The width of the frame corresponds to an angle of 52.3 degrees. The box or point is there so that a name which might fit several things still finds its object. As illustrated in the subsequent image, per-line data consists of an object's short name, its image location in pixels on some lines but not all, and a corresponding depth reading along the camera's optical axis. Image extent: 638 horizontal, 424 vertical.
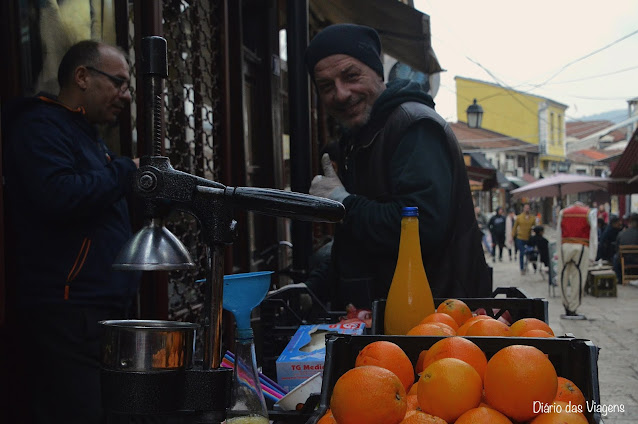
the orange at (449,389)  1.21
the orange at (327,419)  1.25
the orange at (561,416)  1.16
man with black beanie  2.45
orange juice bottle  1.97
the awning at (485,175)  27.05
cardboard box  1.83
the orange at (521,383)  1.20
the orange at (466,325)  1.69
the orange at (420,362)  1.48
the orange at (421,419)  1.17
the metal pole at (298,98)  3.38
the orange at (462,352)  1.34
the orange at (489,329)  1.59
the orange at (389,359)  1.36
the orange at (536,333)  1.56
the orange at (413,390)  1.40
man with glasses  2.49
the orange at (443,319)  1.73
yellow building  51.34
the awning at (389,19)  6.74
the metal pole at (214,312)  1.15
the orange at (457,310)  1.88
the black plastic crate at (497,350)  1.31
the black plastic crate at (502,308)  1.93
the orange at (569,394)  1.28
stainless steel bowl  1.08
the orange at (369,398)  1.19
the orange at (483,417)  1.16
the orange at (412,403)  1.31
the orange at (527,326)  1.66
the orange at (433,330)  1.58
